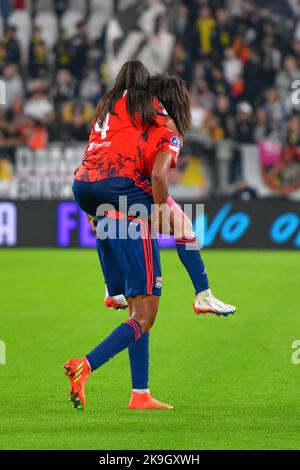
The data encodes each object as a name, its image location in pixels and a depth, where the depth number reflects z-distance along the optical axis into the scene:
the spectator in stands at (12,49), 24.38
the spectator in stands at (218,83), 22.66
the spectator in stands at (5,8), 25.67
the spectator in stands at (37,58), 24.25
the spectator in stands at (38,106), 23.08
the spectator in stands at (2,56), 24.25
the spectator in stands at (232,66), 23.00
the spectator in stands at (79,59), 24.25
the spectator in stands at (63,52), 24.34
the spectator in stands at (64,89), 23.55
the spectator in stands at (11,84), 23.69
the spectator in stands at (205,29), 23.58
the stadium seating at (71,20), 25.76
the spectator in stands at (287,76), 22.50
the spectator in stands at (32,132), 22.47
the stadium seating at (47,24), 25.86
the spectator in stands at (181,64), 22.77
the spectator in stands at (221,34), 23.44
